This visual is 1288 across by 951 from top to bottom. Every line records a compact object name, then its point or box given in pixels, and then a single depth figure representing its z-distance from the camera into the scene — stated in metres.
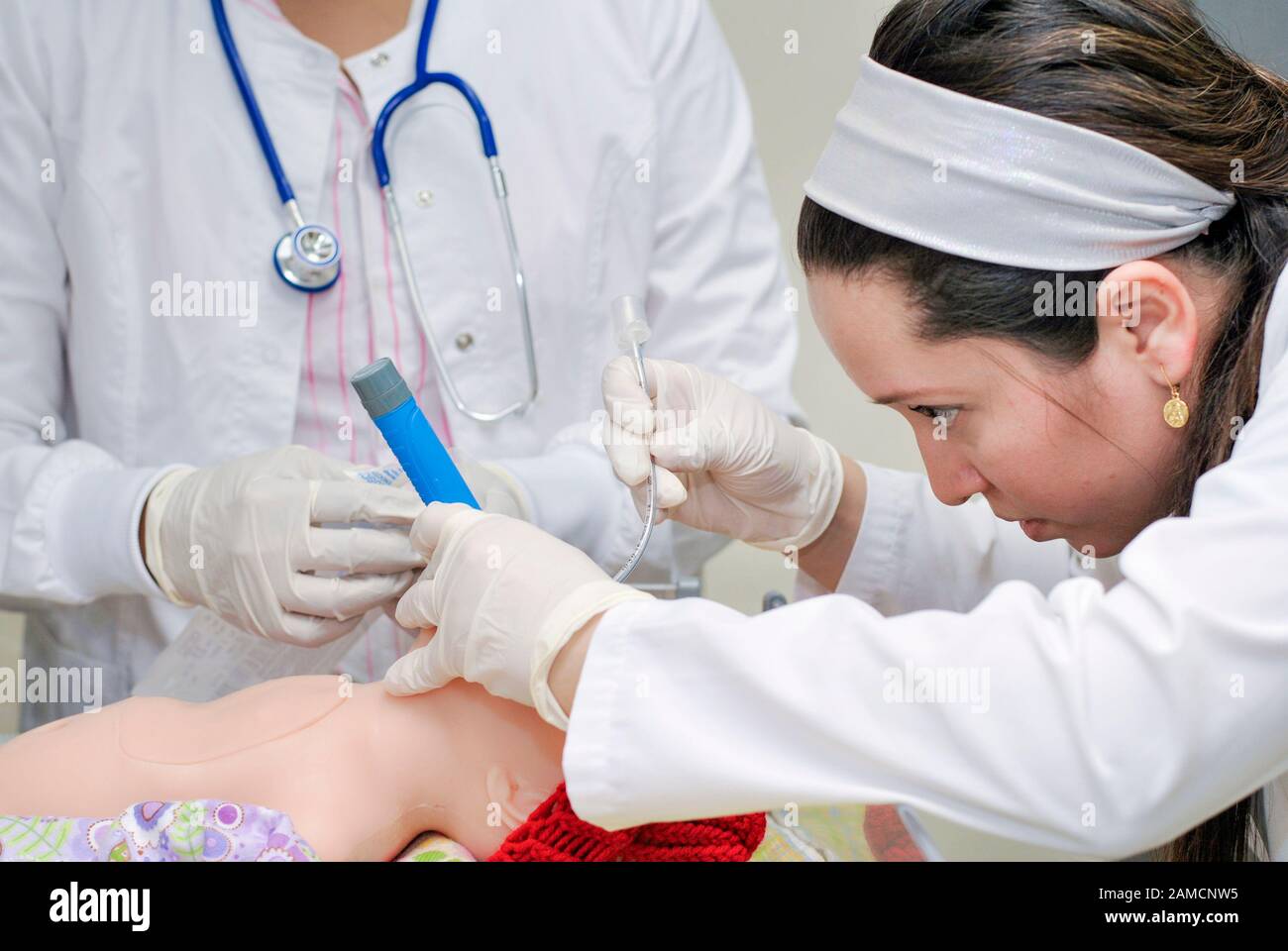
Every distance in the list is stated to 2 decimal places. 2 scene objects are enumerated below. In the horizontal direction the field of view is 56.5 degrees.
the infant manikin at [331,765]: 1.02
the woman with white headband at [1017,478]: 0.76
